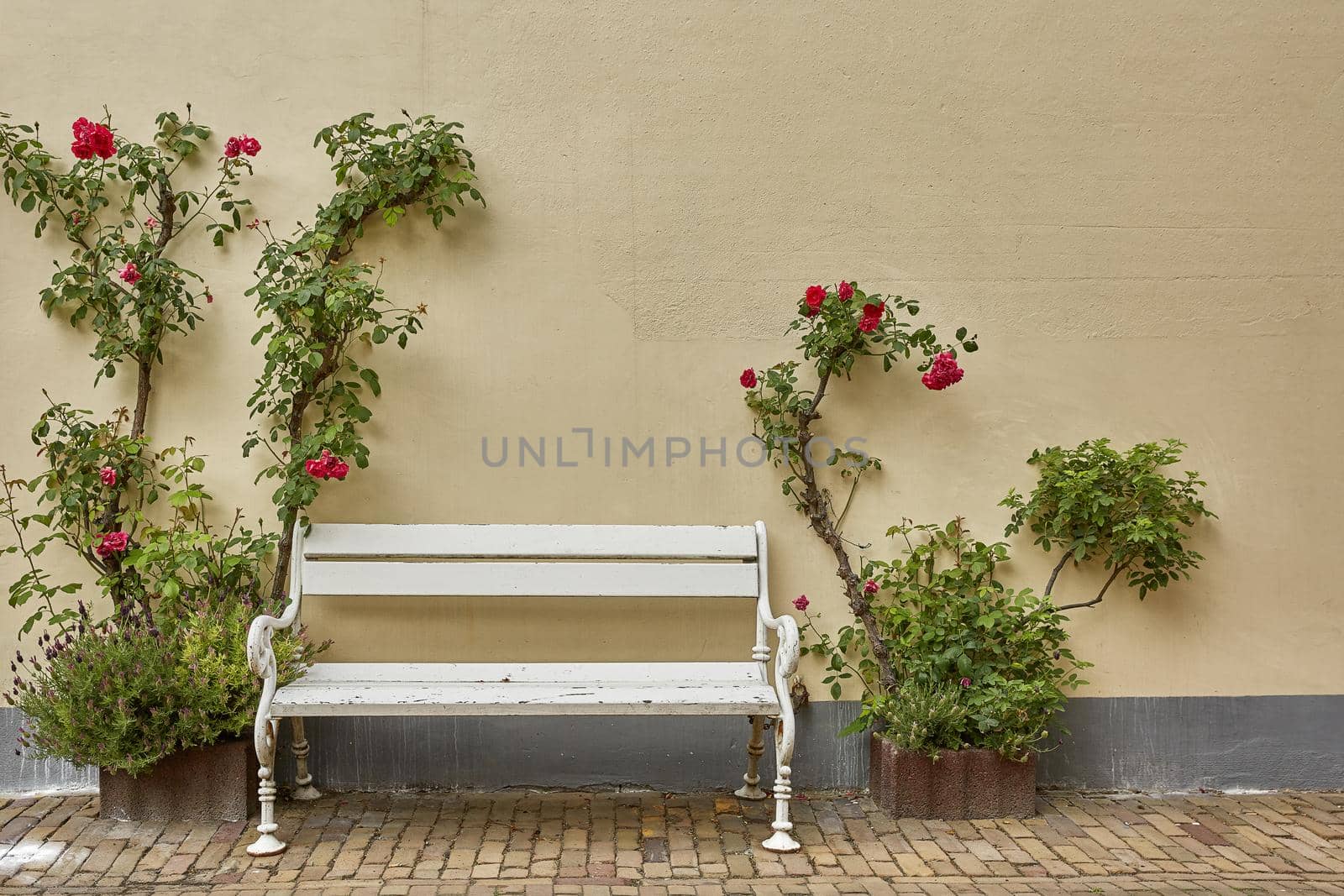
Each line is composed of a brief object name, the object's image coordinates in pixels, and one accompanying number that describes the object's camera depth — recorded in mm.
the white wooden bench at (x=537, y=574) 3871
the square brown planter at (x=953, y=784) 3818
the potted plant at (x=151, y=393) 3727
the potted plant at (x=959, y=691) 3805
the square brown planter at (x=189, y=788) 3670
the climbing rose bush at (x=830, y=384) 4023
